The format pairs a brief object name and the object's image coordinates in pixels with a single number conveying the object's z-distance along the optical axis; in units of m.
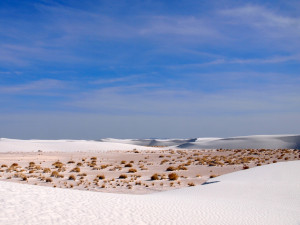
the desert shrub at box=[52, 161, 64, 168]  26.71
